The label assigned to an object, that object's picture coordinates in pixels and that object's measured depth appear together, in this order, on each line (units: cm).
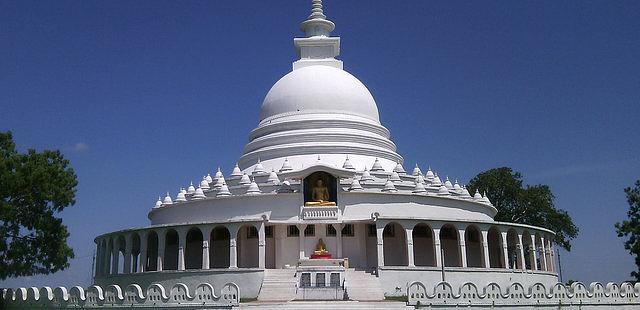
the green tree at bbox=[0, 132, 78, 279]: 2862
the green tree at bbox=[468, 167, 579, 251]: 5056
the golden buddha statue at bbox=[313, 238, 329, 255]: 3215
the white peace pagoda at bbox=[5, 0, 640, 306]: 3064
